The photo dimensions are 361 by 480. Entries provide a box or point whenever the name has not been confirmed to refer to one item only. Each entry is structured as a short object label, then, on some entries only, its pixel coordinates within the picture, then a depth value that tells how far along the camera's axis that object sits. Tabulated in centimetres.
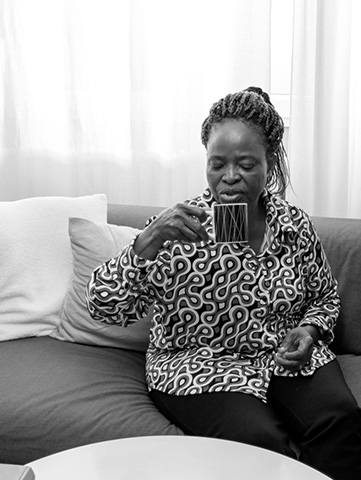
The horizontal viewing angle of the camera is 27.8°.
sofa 175
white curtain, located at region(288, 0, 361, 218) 255
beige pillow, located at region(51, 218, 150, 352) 215
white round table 122
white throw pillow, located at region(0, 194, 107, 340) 222
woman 166
